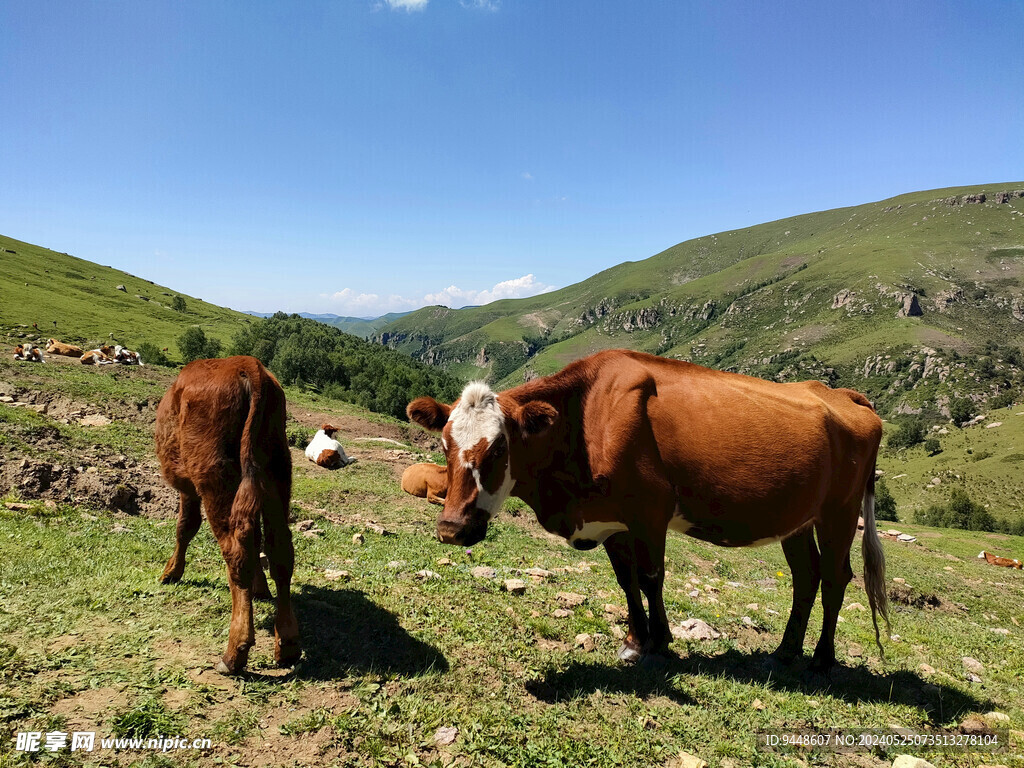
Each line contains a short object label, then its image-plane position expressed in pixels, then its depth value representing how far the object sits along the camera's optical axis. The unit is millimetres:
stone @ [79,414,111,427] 13120
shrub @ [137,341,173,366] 44031
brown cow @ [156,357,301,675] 3979
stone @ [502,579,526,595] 6840
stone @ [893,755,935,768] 3809
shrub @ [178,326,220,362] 49188
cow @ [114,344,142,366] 26891
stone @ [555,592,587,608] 6700
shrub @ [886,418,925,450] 103062
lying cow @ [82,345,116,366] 24838
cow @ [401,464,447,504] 13641
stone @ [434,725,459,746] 3496
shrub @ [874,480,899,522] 56625
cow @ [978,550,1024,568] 23053
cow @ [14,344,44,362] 22422
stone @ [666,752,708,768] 3630
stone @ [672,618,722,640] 6392
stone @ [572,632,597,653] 5531
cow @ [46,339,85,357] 26734
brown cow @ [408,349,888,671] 4965
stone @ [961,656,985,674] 6598
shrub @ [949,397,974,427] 108562
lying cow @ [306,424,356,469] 15195
